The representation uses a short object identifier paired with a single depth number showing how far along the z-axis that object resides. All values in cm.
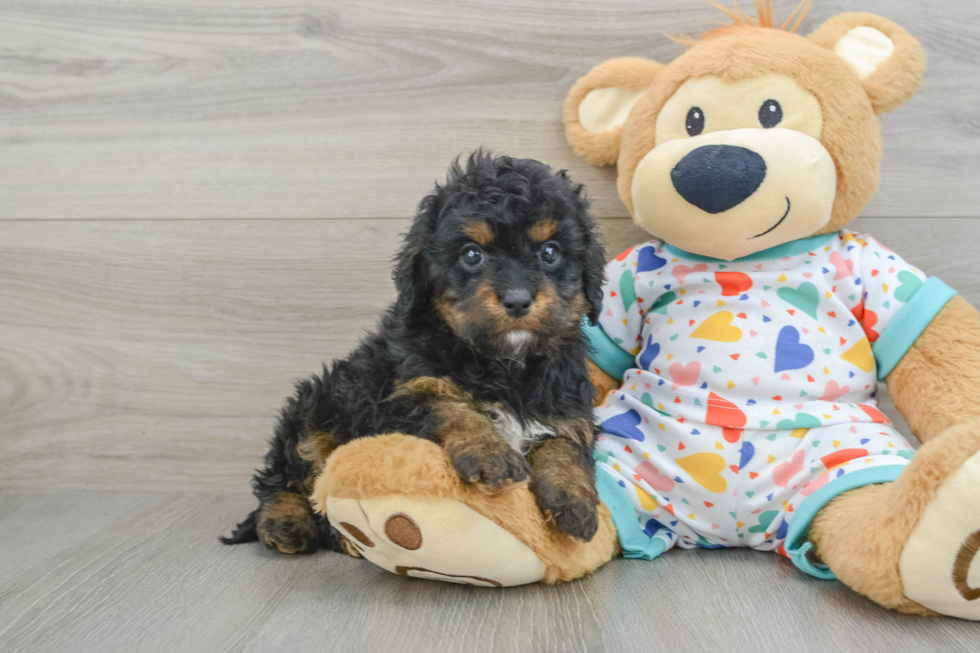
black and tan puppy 48
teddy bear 53
